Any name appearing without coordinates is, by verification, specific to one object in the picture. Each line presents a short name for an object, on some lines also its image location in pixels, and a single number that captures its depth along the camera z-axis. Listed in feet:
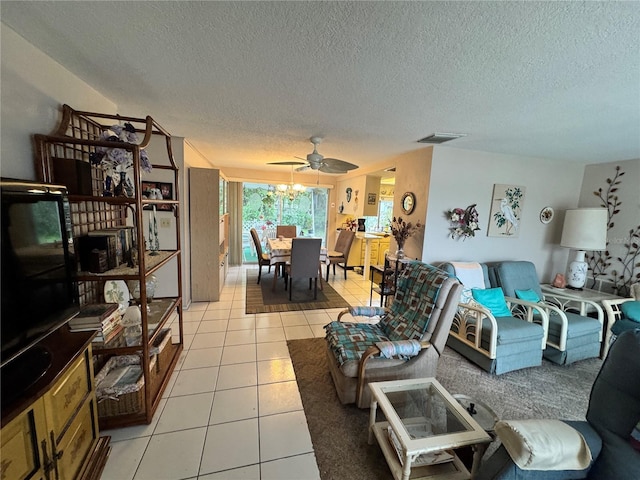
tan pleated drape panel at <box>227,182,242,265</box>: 19.63
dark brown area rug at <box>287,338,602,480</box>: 4.77
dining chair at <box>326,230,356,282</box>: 16.11
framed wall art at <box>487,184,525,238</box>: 10.92
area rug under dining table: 11.88
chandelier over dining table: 15.96
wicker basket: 5.09
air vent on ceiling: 8.48
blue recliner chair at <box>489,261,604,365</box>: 7.82
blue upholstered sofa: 3.10
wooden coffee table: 3.85
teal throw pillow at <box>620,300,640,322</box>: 8.18
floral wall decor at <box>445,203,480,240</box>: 10.41
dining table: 13.99
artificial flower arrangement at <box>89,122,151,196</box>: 4.75
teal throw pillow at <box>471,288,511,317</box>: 8.51
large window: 20.75
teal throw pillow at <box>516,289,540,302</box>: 9.46
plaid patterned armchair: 5.77
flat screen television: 2.86
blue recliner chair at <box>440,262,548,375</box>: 7.32
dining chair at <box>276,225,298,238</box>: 19.51
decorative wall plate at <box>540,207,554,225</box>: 11.59
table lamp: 9.80
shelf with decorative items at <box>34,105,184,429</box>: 4.70
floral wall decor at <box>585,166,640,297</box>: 9.79
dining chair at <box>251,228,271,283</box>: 14.82
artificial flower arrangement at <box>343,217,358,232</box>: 18.42
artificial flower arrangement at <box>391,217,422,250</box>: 10.80
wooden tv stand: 2.66
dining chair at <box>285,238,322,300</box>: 12.43
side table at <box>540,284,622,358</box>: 8.75
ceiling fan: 9.18
